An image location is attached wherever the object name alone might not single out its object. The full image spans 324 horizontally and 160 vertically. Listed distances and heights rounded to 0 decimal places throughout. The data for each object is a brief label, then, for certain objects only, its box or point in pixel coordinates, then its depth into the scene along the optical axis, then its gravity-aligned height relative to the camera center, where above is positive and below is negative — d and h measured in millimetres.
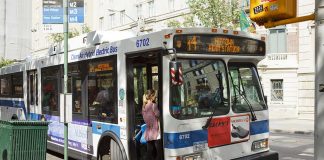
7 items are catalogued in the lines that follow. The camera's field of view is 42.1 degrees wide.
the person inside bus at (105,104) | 8205 -432
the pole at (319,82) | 2812 -9
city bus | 6656 -236
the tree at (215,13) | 26984 +4454
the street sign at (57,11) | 8994 +1564
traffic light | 3414 +593
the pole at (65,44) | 8211 +765
